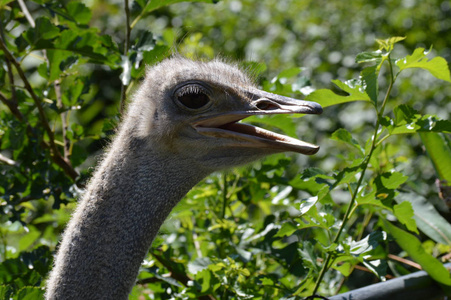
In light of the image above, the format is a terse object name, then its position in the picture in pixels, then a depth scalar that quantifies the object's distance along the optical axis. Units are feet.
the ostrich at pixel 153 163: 11.94
